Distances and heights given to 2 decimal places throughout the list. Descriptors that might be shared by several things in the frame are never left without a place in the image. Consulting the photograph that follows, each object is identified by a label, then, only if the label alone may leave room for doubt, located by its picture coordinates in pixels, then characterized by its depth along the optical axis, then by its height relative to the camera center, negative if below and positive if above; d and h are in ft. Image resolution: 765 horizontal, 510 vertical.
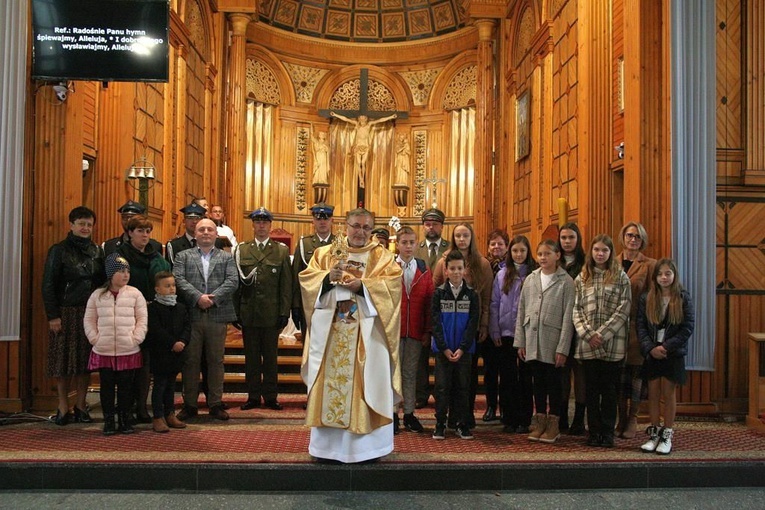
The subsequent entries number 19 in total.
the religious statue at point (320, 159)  50.01 +7.81
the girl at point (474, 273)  19.13 -0.18
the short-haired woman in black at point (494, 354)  19.57 -2.50
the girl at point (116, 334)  17.75 -1.86
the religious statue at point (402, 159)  50.60 +7.90
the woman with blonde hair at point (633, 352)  18.11 -2.23
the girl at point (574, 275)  18.26 -0.20
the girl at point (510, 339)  18.99 -2.01
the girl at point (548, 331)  17.51 -1.63
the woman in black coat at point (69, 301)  18.78 -1.07
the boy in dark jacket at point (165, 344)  18.22 -2.16
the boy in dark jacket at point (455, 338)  17.89 -1.87
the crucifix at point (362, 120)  50.14 +10.63
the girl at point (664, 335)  16.89 -1.65
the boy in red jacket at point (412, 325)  18.69 -1.64
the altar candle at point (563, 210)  26.11 +2.19
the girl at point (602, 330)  17.01 -1.54
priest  15.31 -1.85
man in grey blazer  19.71 -1.32
